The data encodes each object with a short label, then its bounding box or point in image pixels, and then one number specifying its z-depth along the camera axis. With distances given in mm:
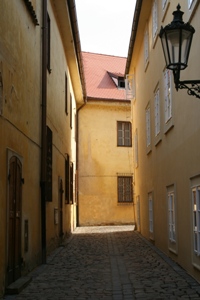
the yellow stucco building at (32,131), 4956
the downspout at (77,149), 17158
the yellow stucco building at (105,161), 17556
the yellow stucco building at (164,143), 5765
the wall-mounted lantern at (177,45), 3828
